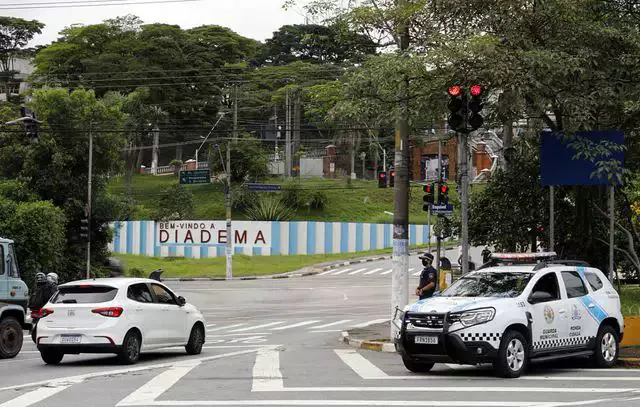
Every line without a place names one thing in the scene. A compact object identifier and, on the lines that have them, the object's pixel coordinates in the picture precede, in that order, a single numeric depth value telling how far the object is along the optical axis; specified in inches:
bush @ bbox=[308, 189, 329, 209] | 3329.2
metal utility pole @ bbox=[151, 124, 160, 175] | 3931.1
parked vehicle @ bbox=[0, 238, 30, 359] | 755.4
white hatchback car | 671.1
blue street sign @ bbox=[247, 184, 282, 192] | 2628.0
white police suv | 555.8
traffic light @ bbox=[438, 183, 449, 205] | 1282.4
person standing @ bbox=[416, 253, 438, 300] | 867.4
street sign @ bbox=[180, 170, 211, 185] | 2642.0
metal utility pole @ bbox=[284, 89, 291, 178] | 3398.6
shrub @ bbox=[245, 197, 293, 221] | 2989.4
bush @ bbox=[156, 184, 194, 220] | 2987.2
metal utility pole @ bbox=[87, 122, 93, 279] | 1917.3
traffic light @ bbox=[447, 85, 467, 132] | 732.0
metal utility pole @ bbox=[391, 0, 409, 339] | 823.1
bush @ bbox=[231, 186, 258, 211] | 3201.3
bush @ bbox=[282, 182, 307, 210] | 3270.2
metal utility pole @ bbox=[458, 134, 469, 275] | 824.9
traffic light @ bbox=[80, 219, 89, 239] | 1868.8
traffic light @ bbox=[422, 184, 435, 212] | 1221.1
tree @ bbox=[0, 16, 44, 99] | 4244.6
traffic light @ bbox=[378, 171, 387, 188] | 1639.5
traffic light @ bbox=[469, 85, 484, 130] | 733.3
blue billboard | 776.9
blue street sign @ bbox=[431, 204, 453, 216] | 1248.2
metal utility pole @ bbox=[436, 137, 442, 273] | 1225.0
